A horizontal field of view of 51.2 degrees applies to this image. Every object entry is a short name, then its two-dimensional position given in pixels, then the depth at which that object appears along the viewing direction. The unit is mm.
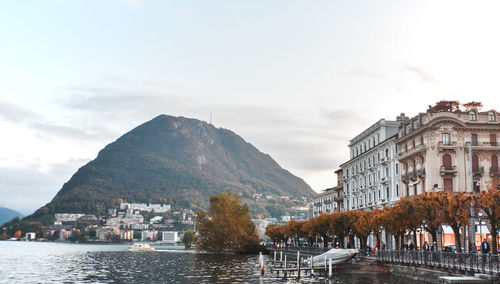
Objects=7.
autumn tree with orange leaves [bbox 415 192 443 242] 57688
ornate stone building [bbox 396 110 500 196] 82375
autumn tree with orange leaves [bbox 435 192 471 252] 55812
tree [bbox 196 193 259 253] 150125
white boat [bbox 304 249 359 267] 72312
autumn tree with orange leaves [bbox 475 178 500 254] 47781
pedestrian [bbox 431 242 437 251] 59750
